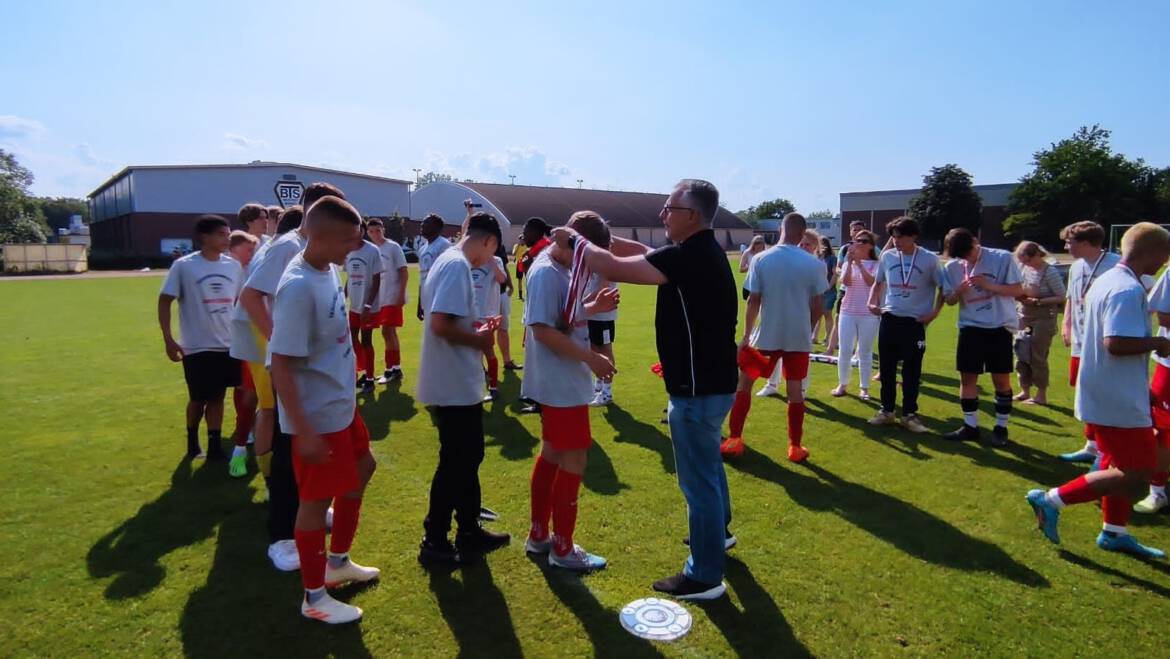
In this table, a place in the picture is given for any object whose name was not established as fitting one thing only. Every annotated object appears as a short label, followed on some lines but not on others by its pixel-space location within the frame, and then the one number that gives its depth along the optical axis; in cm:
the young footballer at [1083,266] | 590
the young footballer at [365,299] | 820
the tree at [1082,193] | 5694
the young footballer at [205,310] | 570
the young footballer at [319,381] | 307
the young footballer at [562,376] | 367
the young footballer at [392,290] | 890
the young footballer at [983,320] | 650
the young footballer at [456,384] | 370
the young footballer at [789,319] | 602
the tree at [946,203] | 5178
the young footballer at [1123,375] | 380
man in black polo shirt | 340
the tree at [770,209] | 12609
